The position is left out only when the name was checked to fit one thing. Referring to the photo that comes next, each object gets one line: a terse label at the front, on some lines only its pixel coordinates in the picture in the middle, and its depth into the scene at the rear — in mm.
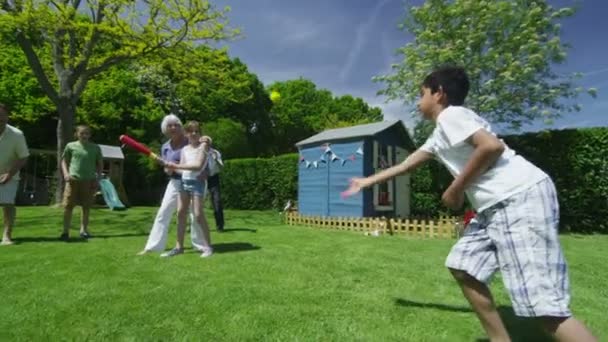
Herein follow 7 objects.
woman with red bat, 5992
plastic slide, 17906
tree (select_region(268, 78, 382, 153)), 45281
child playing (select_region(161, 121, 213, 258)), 5745
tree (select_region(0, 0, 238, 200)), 13867
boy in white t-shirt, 2117
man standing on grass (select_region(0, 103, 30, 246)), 6637
